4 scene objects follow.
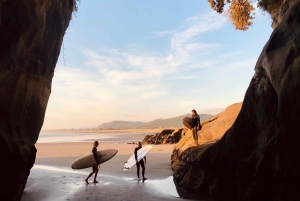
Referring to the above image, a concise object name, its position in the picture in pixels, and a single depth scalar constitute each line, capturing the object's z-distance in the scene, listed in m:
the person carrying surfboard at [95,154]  11.62
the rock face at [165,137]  28.36
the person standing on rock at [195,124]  11.98
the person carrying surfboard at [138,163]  11.62
